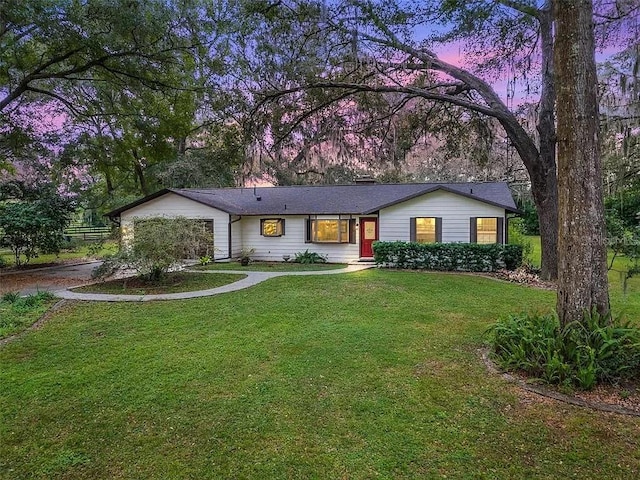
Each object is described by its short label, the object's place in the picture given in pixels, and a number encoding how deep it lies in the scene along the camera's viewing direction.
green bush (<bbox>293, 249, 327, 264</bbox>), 15.14
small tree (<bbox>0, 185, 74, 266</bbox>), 13.43
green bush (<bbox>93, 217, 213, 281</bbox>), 9.70
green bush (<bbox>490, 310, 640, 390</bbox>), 3.99
